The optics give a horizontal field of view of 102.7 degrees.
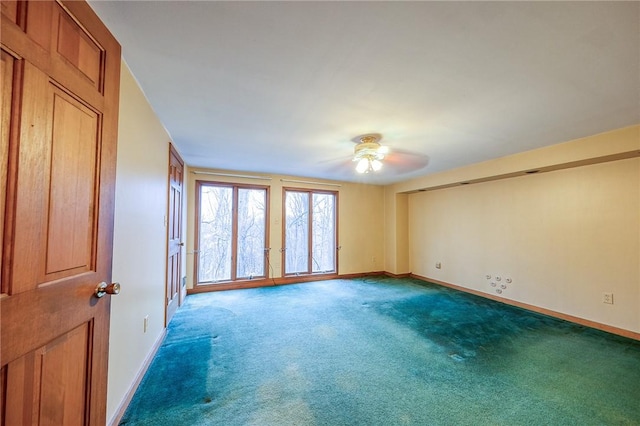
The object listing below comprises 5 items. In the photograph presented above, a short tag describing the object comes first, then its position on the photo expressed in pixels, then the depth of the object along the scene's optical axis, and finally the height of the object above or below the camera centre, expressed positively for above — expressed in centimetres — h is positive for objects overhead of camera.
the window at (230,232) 474 -17
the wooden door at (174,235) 311 -16
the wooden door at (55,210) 73 +5
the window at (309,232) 544 -19
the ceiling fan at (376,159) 299 +97
